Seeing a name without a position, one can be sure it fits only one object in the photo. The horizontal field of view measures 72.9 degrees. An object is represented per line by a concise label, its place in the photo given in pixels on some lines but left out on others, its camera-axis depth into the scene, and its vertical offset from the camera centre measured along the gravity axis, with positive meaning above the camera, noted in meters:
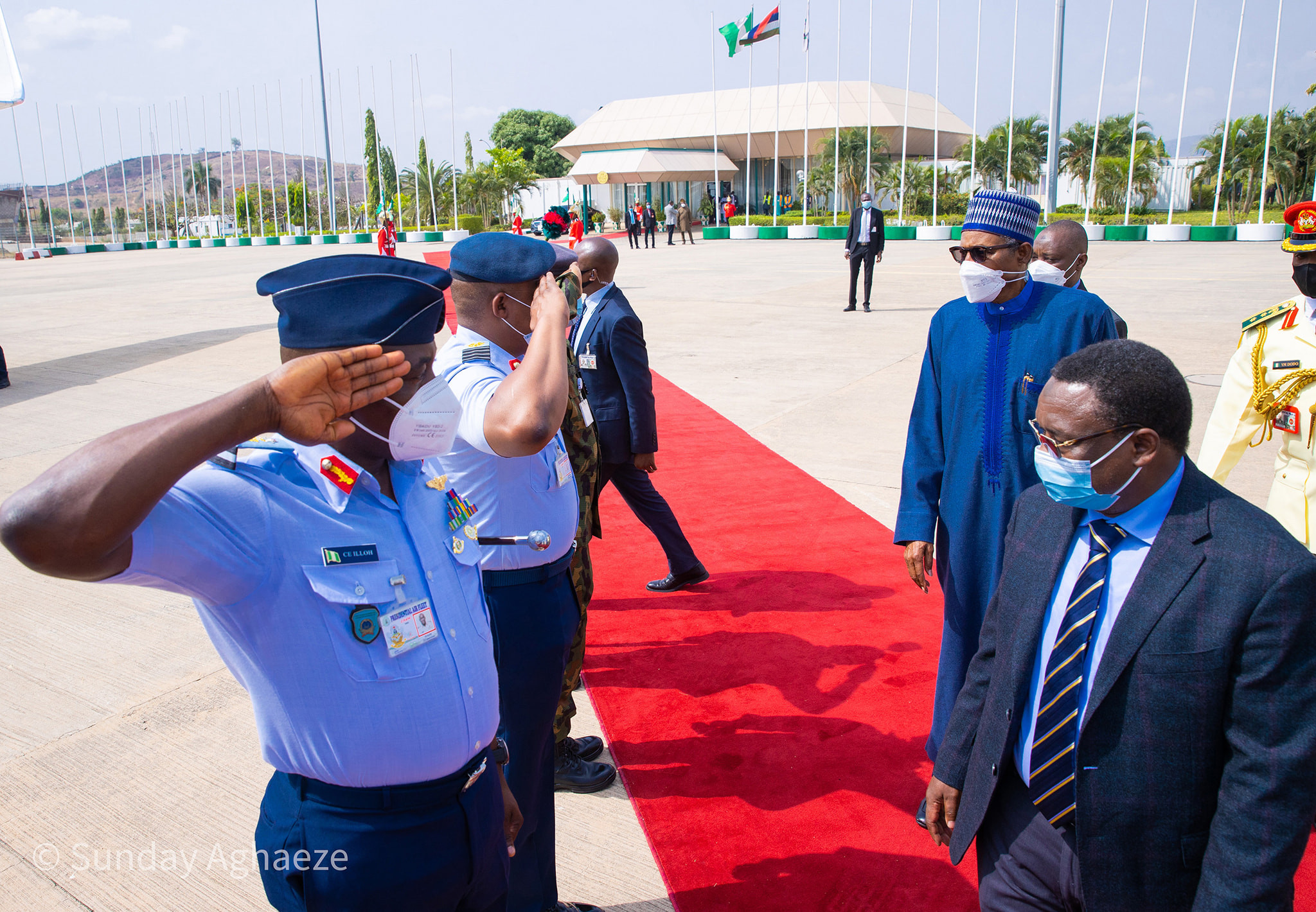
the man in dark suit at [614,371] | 4.56 -0.62
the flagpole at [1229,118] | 30.30 +4.34
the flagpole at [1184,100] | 31.80 +5.06
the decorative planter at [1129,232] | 29.09 +0.36
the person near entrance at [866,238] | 13.79 +0.13
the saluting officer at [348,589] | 1.36 -0.56
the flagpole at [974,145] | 34.78 +3.93
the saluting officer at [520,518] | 2.48 -0.76
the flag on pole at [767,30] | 37.78 +9.06
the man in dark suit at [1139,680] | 1.56 -0.81
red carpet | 2.92 -1.96
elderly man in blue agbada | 2.98 -0.54
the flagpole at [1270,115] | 28.98 +4.15
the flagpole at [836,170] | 37.12 +3.31
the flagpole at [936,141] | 35.19 +4.08
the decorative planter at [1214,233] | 28.14 +0.30
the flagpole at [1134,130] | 30.76 +4.03
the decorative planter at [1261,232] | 27.06 +0.29
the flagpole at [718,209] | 42.54 +1.95
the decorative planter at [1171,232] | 28.42 +0.34
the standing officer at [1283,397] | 3.05 -0.53
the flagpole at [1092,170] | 32.42 +2.76
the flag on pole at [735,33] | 38.78 +9.15
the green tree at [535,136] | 82.06 +10.23
